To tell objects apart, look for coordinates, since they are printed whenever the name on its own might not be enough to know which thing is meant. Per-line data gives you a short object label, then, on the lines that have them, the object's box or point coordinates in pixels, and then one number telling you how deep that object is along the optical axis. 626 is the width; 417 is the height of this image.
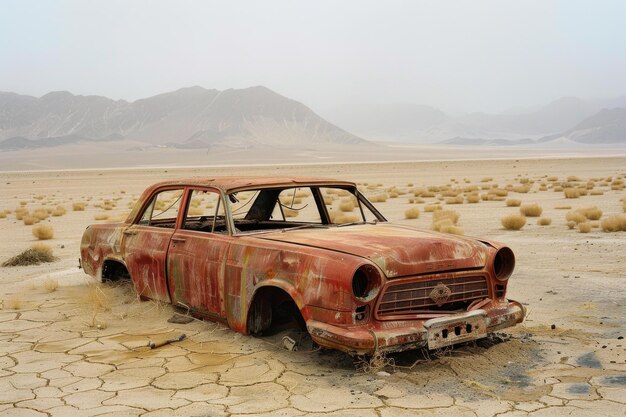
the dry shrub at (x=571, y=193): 26.31
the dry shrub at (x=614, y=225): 14.62
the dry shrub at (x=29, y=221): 22.16
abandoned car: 5.04
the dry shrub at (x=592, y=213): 17.38
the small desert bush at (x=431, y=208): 22.58
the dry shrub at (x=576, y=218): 16.20
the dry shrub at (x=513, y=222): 15.86
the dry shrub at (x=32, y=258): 12.09
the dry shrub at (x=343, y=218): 18.95
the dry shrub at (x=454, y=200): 25.75
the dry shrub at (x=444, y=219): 16.04
